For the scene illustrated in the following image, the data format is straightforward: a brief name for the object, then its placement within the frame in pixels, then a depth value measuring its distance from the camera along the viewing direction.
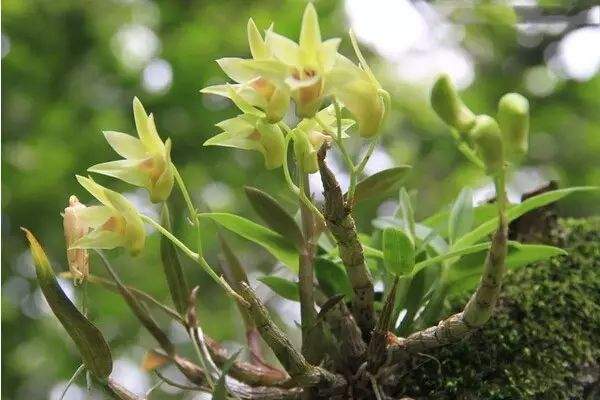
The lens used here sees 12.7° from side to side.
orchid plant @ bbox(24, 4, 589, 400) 0.65
